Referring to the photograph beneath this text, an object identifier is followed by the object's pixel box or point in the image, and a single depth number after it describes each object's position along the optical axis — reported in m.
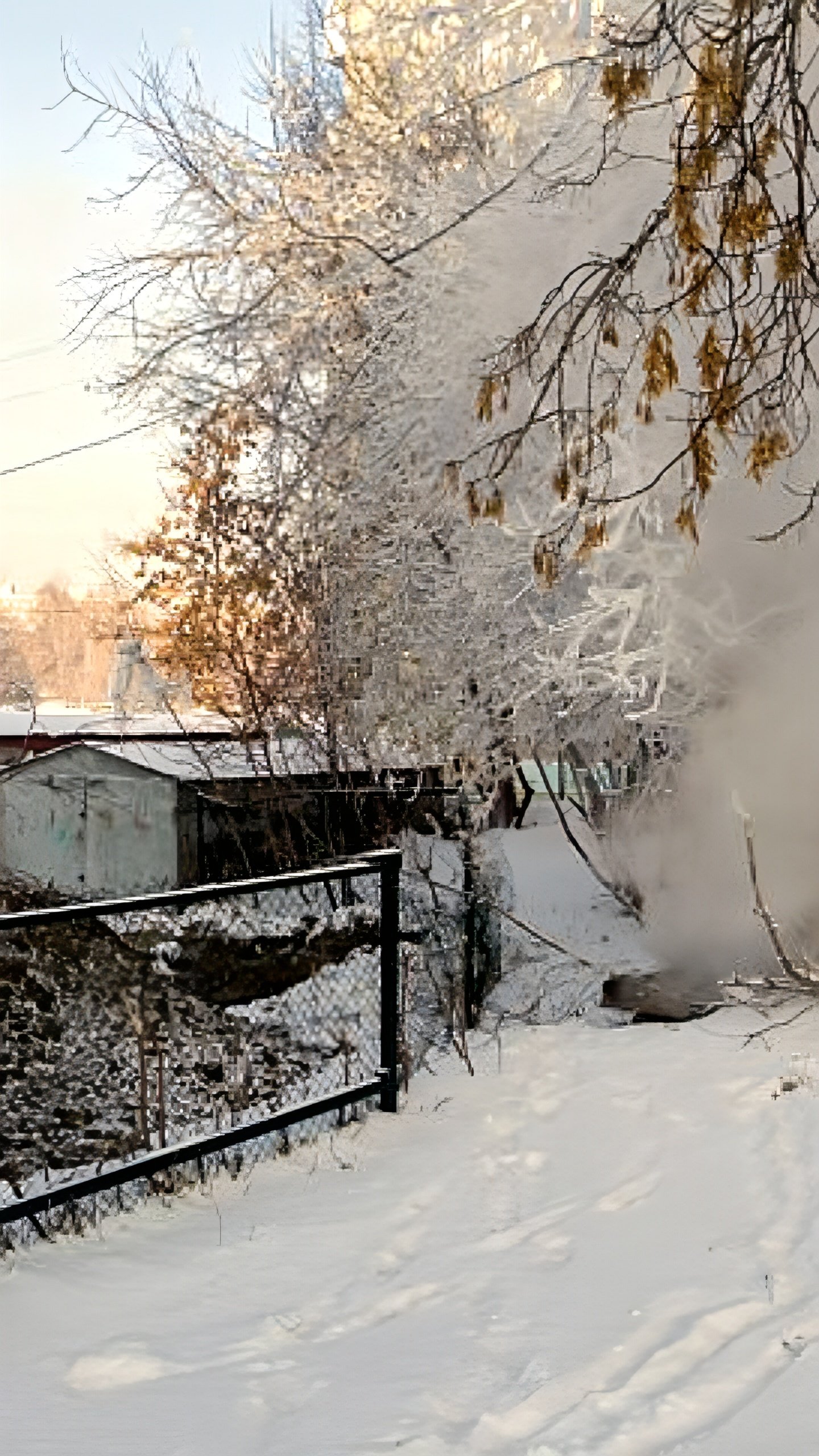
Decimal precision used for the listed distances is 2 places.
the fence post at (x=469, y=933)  10.25
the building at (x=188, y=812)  12.83
